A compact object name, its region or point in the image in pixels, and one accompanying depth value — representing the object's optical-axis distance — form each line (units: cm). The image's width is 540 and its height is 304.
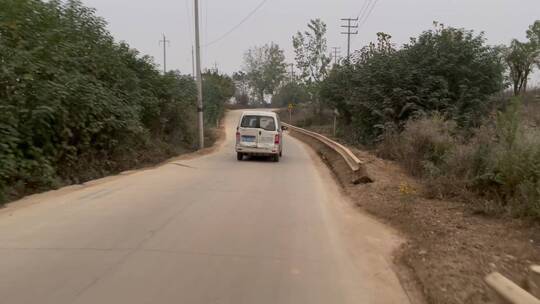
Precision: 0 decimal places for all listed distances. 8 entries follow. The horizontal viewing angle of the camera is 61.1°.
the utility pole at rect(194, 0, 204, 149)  2438
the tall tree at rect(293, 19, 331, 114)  7181
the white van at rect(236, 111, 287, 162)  1791
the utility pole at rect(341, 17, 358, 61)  5607
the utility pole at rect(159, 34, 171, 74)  7788
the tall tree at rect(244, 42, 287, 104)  11325
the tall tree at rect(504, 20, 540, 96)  5169
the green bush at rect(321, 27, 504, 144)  2166
